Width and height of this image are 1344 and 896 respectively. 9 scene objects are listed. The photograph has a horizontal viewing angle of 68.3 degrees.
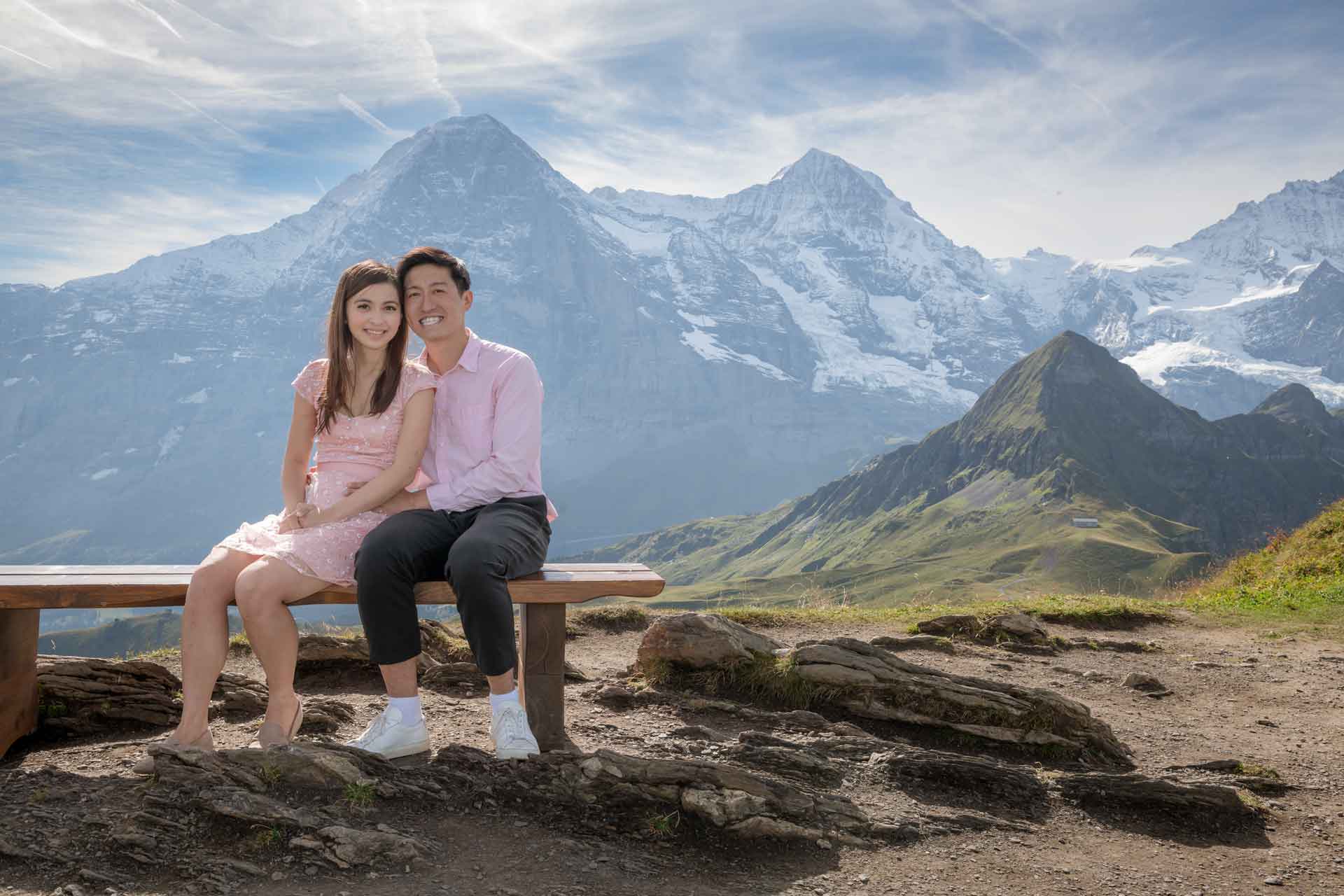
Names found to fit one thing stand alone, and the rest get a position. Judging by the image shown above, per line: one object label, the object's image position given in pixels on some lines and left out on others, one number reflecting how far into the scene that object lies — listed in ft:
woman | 20.58
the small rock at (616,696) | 28.07
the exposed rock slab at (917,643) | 38.65
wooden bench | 21.33
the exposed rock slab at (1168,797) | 22.35
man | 20.62
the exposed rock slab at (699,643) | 29.37
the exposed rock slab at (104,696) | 24.68
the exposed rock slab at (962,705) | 25.98
